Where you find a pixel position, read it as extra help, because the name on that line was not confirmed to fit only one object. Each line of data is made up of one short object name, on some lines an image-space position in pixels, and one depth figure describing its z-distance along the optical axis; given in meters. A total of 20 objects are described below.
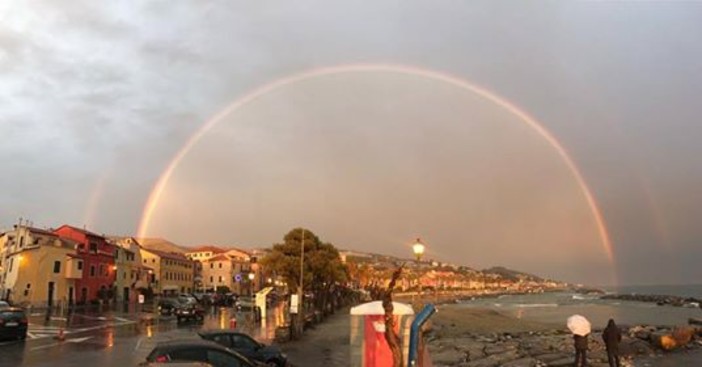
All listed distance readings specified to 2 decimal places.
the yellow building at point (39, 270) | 71.06
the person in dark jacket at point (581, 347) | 25.11
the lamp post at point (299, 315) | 37.43
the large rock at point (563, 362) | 31.38
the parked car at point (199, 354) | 13.72
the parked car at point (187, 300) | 54.20
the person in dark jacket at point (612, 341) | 26.36
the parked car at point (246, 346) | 20.50
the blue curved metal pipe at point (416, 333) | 16.72
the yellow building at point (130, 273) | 95.19
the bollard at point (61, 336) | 32.28
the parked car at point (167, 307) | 63.51
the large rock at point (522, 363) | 31.31
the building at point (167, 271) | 119.84
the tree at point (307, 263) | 67.81
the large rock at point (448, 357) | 33.06
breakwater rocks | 159.27
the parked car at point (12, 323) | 29.83
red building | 80.11
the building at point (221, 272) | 147.88
